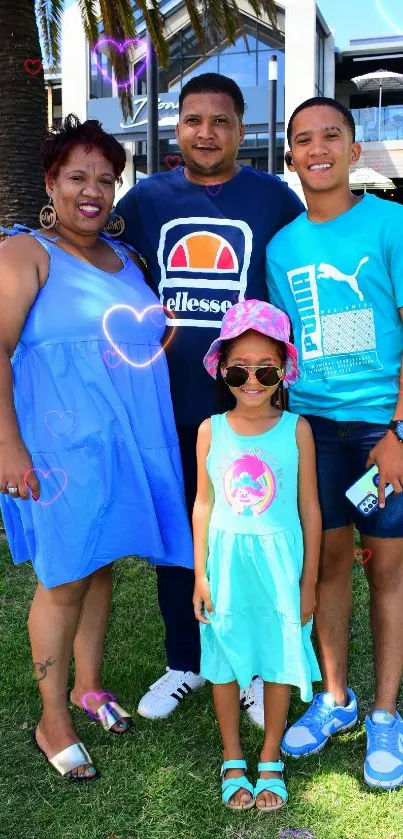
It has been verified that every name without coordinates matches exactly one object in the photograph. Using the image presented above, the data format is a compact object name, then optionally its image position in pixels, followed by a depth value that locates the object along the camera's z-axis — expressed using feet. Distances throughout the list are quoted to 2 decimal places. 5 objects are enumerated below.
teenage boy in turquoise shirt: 7.77
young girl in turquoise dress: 7.30
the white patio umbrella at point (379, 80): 72.89
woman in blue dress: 7.54
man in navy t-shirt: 8.84
